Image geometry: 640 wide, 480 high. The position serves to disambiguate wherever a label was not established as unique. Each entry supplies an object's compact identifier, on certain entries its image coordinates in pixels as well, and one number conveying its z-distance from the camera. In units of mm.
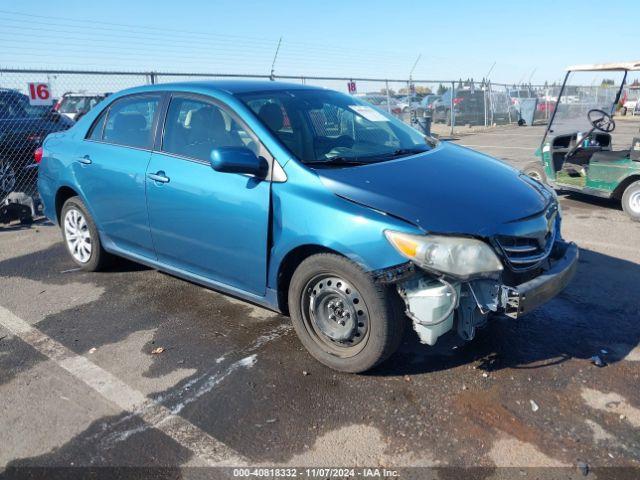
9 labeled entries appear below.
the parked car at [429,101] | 22952
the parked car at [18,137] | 8625
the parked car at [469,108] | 22016
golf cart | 6867
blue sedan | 2900
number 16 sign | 8625
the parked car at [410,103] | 19812
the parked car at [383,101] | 17427
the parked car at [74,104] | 15078
